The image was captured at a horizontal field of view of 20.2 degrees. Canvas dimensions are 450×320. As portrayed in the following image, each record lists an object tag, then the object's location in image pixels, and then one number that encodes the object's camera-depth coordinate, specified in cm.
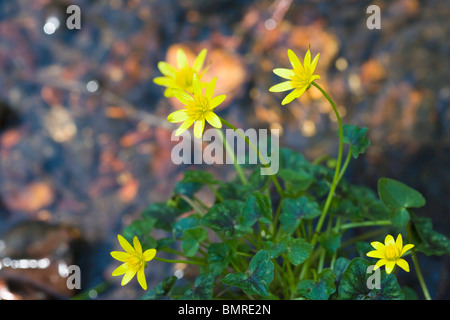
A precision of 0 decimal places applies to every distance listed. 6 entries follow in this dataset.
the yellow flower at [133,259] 64
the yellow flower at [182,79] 69
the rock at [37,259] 81
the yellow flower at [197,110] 63
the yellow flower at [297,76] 63
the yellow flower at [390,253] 63
